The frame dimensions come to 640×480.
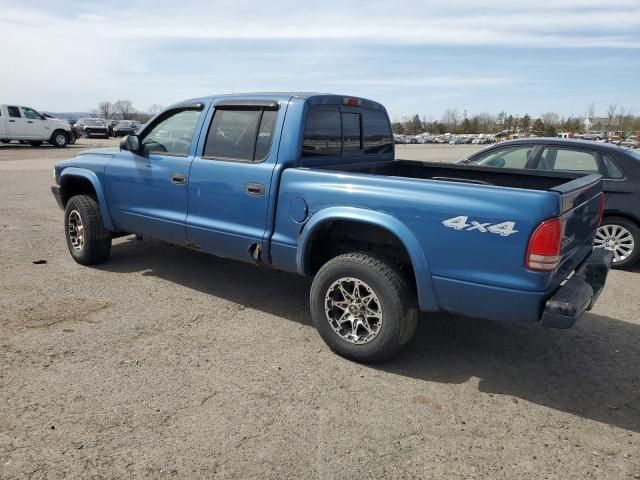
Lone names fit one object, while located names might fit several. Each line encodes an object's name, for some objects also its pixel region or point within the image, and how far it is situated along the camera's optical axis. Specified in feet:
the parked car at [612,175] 20.48
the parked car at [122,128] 137.18
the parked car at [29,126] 77.51
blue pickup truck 10.18
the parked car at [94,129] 125.49
